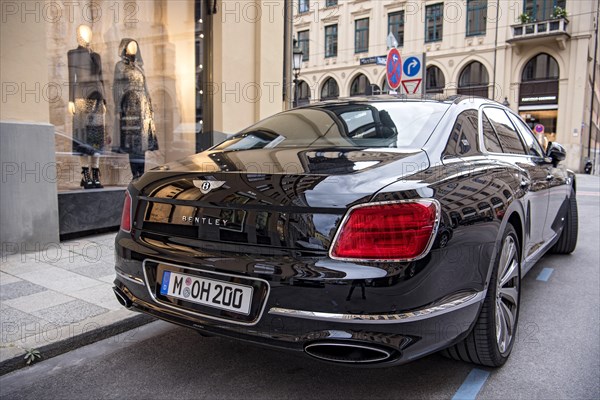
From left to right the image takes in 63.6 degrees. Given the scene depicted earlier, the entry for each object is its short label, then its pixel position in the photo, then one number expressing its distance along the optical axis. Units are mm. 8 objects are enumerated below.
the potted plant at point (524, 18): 29427
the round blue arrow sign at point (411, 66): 8609
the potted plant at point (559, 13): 28369
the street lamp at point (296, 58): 12891
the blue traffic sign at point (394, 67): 8250
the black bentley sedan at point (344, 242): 1956
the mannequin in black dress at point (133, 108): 7352
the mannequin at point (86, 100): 6656
